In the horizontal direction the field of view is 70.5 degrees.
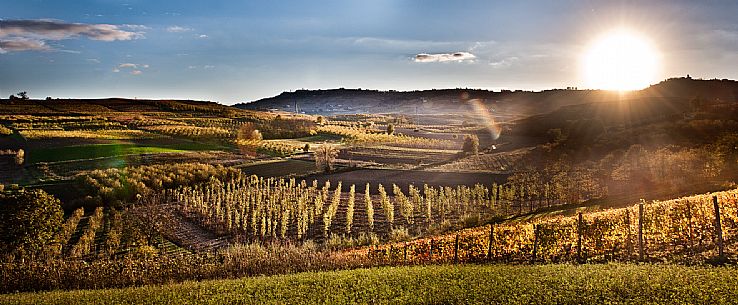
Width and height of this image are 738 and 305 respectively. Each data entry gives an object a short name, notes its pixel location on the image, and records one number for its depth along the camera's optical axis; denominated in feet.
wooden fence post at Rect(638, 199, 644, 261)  63.20
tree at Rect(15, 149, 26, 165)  208.68
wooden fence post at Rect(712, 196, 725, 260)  57.82
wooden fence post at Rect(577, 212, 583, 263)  66.08
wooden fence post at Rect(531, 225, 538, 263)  69.28
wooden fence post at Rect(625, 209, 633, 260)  64.85
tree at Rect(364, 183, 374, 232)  127.90
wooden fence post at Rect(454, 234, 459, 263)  73.40
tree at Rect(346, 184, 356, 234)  123.44
